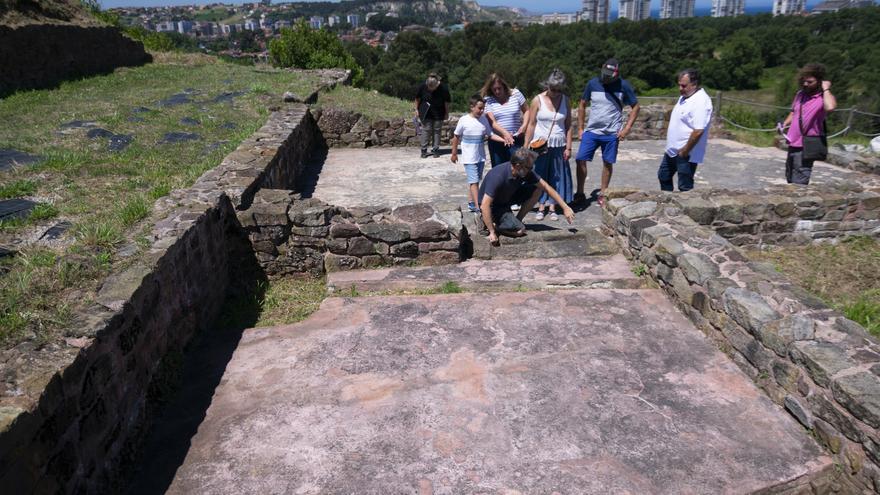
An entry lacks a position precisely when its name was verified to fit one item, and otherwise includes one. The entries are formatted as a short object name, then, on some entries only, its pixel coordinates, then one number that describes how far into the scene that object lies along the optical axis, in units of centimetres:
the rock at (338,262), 568
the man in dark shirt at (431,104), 1001
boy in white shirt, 681
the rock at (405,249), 570
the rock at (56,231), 466
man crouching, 575
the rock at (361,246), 567
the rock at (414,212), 579
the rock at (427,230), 564
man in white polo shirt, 630
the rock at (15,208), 511
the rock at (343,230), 561
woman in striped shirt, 698
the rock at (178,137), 836
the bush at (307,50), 2747
